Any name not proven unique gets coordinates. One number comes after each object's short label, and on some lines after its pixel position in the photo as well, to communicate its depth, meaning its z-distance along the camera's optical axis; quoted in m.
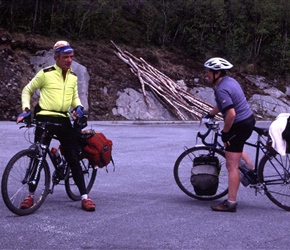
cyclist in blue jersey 7.29
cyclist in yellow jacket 7.11
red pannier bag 7.57
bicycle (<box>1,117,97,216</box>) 6.72
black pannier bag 7.80
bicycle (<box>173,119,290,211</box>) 7.56
